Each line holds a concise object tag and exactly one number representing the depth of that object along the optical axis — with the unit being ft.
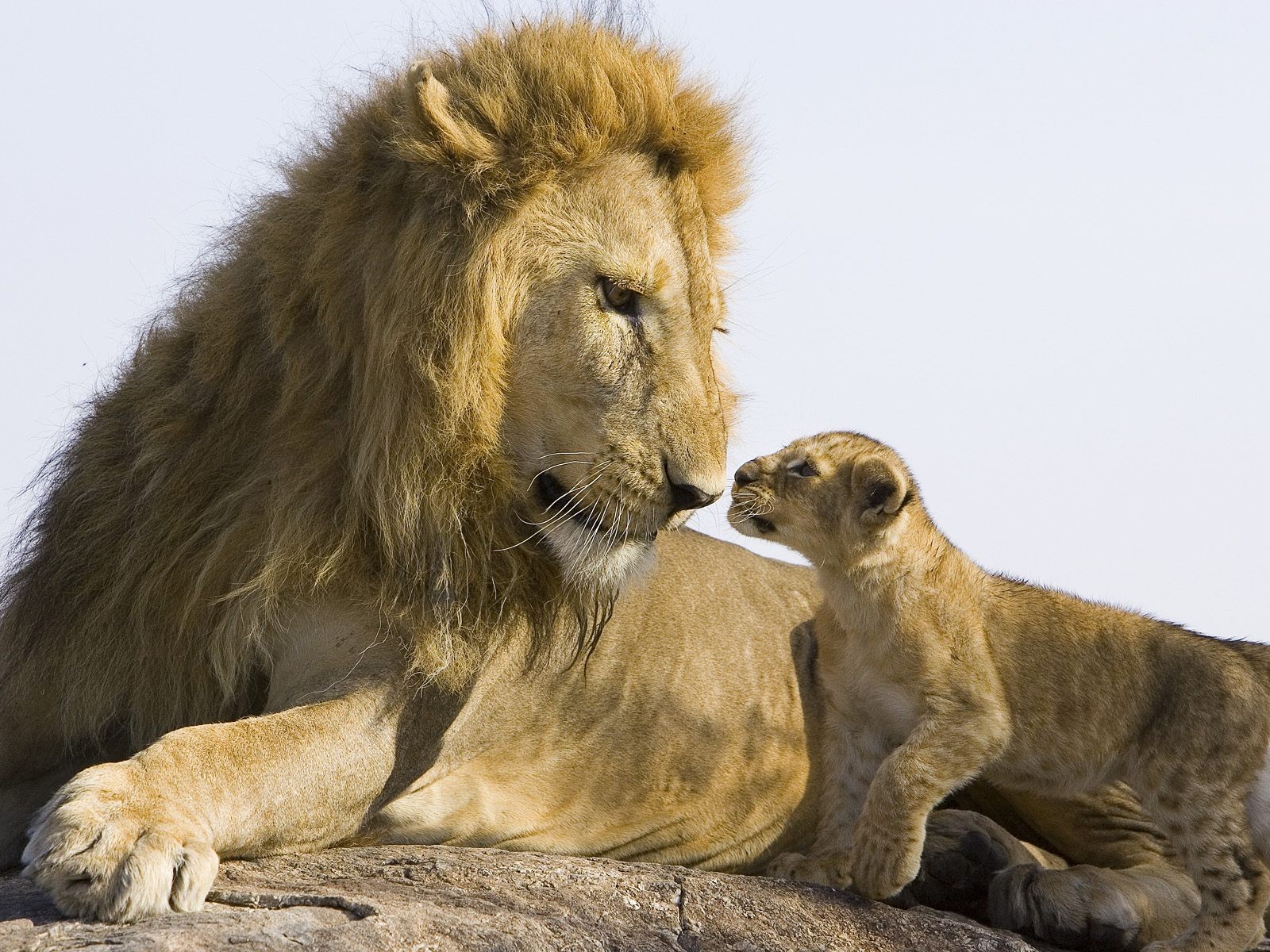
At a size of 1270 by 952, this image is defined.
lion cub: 22.59
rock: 16.28
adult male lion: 20.93
